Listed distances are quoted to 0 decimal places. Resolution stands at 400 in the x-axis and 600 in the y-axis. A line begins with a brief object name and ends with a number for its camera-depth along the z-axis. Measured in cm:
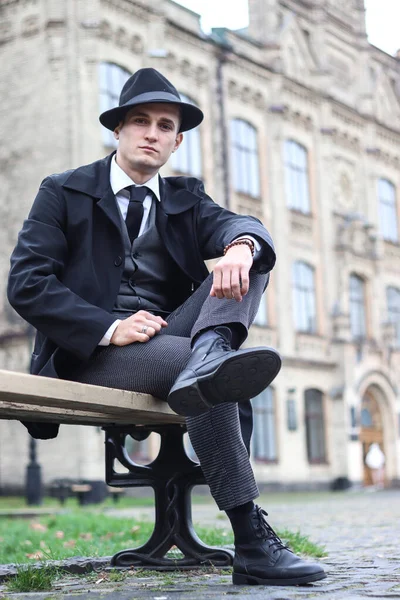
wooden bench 410
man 353
